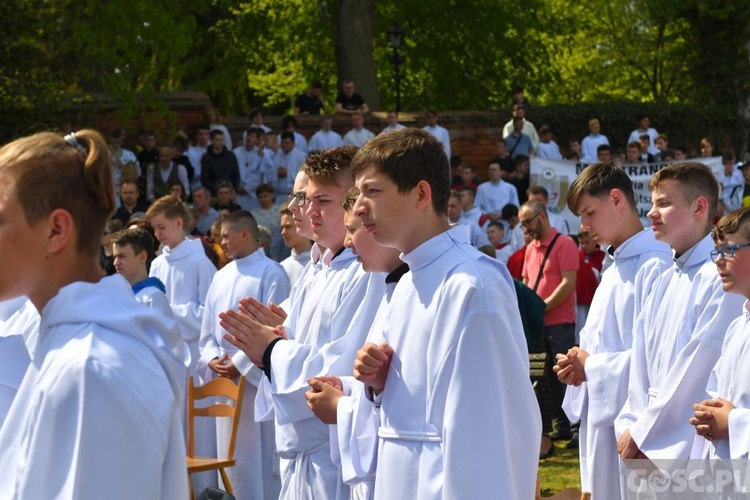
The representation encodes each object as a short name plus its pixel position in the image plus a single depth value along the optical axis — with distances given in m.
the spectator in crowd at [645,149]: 23.67
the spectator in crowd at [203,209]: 17.59
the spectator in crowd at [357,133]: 22.25
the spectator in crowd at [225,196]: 17.61
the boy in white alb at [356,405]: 4.30
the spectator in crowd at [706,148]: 23.78
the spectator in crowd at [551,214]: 15.11
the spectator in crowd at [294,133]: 21.91
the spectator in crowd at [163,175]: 18.47
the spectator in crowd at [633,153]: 21.61
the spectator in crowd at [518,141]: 23.80
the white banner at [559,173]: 20.22
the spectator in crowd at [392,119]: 22.61
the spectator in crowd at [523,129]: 24.03
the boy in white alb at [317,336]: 5.30
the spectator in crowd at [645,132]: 25.61
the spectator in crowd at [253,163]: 20.88
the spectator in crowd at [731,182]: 23.59
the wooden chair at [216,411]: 8.60
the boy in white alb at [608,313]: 6.63
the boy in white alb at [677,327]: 5.80
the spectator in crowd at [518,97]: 25.52
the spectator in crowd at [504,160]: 22.01
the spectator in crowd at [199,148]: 20.14
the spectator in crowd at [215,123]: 21.56
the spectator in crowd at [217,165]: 19.62
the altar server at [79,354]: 2.45
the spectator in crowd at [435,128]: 23.40
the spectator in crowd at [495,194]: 20.55
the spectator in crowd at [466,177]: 21.28
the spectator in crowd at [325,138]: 22.38
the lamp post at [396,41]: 25.95
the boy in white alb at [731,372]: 5.07
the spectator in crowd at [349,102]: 24.23
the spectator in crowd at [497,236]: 16.12
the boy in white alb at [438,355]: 3.74
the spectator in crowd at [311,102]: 24.77
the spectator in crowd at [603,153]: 22.30
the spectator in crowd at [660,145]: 23.35
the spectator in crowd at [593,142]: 25.16
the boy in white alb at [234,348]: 8.98
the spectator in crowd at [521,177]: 21.84
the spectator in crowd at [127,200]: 15.62
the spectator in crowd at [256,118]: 22.20
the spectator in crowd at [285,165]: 20.67
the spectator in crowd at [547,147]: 24.02
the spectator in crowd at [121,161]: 17.38
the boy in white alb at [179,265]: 10.56
